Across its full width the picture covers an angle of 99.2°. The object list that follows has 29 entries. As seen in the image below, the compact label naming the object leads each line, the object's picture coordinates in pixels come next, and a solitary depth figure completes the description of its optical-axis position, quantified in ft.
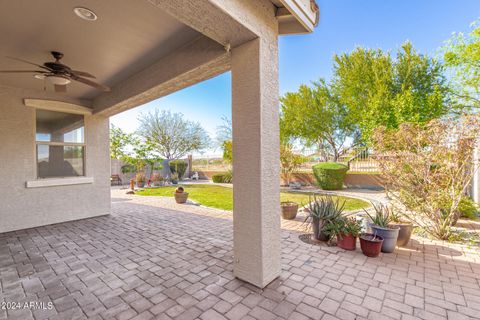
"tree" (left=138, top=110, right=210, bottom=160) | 67.36
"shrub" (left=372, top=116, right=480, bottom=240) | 11.93
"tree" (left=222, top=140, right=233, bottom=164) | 46.28
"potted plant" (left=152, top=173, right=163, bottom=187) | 45.03
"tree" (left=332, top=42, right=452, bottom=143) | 34.81
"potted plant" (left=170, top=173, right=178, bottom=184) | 48.15
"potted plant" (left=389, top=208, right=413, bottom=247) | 11.44
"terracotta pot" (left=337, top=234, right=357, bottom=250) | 11.20
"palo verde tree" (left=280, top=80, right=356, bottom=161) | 50.14
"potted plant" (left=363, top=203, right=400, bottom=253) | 10.77
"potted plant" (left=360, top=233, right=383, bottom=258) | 10.27
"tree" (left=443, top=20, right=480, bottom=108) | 28.58
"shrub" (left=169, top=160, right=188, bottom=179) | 53.31
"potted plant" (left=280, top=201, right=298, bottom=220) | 17.10
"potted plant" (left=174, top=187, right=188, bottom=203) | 25.16
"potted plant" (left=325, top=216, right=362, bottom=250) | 11.22
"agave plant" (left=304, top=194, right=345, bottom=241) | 12.09
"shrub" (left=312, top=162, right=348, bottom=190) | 33.68
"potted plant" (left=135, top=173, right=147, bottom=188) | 42.70
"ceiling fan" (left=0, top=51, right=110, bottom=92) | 10.26
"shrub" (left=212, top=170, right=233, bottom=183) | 46.81
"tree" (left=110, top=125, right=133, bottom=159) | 47.14
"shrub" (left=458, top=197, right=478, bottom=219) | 14.98
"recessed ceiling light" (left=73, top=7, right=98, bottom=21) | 7.74
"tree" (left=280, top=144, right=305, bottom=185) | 38.63
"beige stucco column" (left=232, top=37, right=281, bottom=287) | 7.64
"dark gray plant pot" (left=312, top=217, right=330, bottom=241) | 12.21
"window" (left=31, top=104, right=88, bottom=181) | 16.14
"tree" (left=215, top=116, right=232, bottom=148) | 63.93
